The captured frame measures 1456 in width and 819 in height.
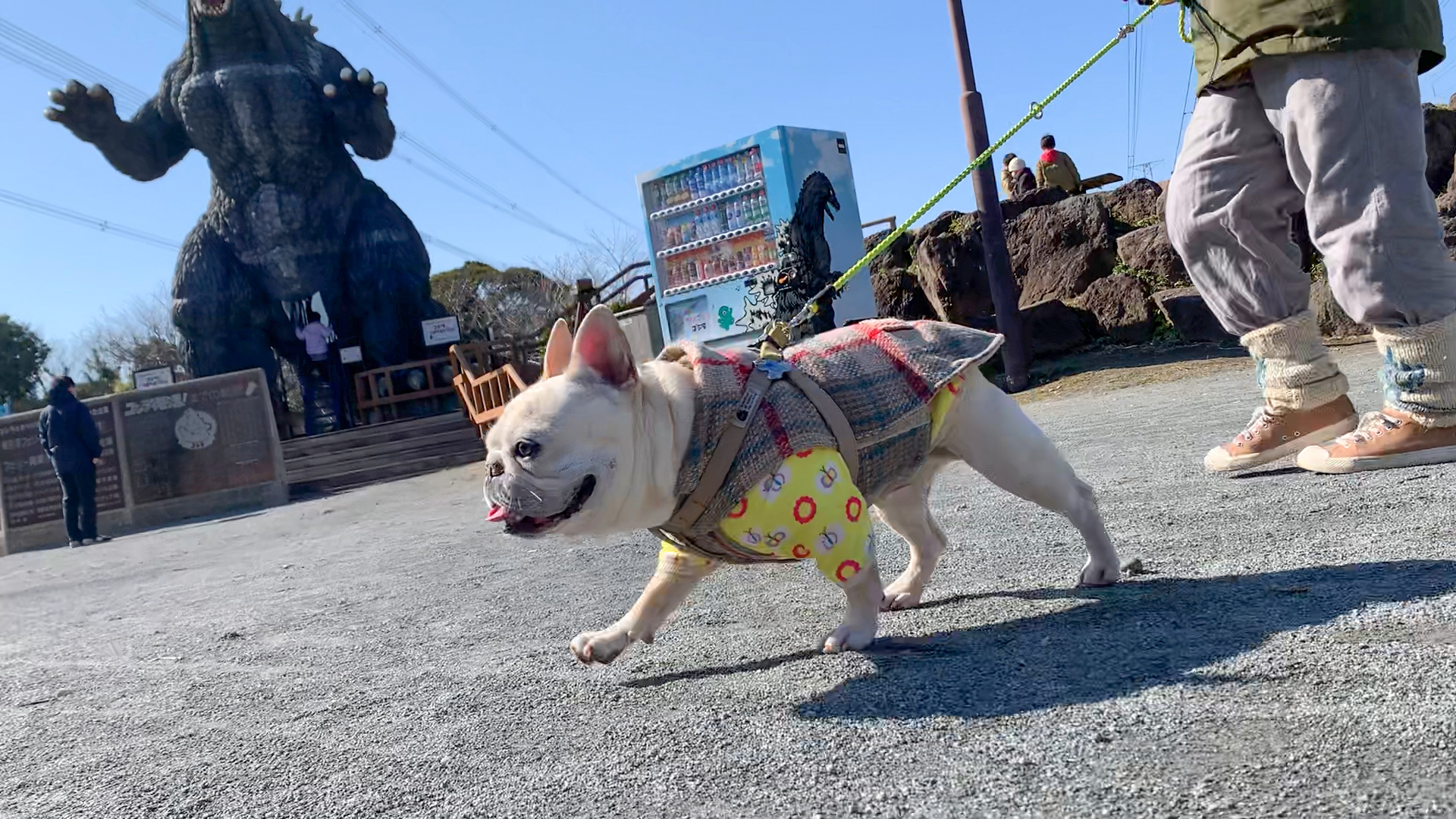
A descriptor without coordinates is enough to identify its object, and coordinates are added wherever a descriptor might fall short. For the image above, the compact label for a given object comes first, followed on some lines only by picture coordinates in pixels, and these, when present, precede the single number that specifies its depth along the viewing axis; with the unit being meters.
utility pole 10.95
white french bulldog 2.21
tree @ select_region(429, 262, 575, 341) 36.38
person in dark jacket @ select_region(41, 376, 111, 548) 11.45
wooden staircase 14.80
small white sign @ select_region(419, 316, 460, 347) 19.14
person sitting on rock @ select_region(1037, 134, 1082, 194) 14.77
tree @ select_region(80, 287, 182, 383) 43.22
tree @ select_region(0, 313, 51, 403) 44.53
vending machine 13.20
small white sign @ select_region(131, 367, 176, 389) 17.95
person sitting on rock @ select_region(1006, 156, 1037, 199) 15.21
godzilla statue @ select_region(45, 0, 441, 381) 17.80
